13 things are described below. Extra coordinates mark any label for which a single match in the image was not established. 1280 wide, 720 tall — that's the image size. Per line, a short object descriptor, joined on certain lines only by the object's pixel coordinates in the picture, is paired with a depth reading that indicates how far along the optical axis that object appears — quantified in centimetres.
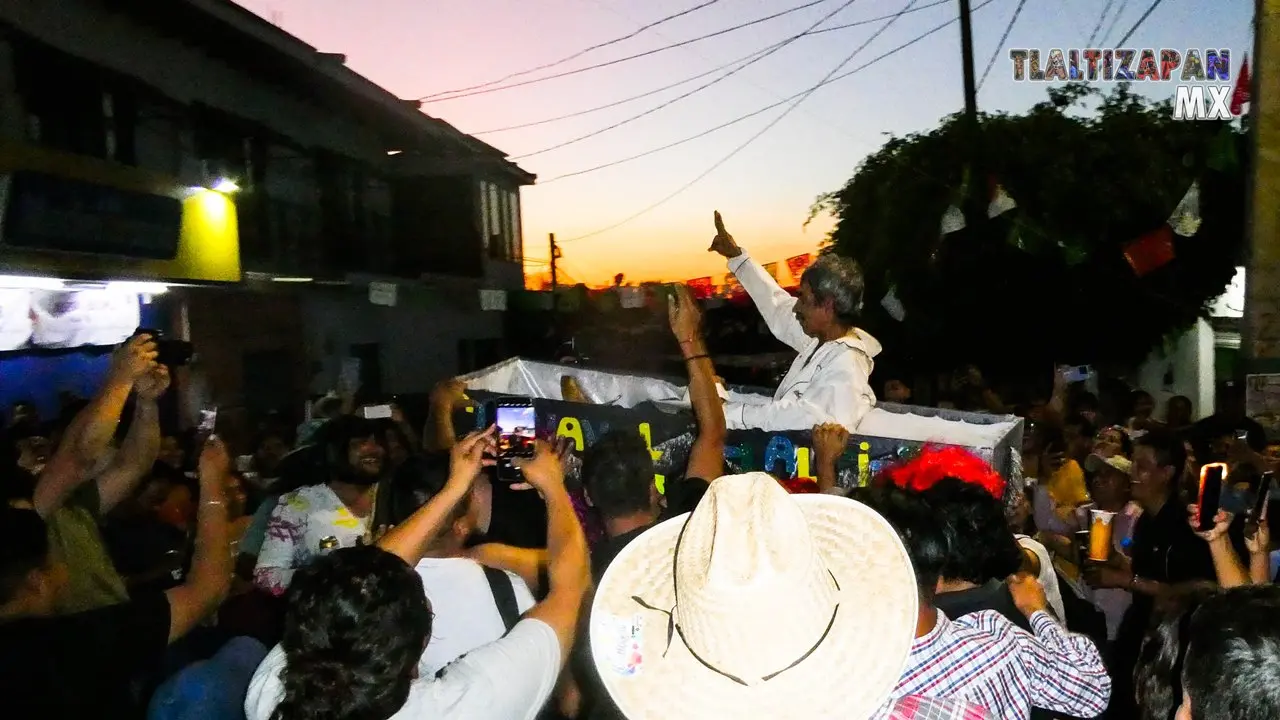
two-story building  1011
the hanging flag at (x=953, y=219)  1056
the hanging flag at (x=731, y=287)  1873
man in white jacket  408
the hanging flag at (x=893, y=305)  1198
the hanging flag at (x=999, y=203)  1024
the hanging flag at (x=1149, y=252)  931
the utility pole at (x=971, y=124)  1214
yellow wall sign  941
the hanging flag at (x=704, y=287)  2035
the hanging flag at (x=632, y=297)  1611
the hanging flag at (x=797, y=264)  1717
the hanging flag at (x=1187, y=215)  882
